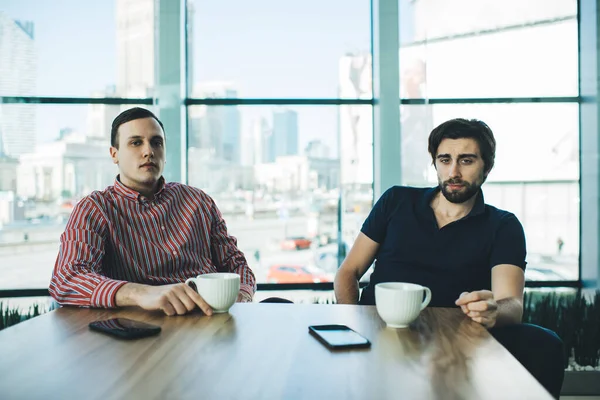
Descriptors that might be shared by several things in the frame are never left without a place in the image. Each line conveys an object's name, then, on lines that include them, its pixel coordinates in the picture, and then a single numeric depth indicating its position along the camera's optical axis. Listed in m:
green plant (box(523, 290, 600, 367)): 2.66
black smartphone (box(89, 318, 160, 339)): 1.02
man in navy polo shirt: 1.68
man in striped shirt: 1.50
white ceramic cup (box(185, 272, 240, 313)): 1.20
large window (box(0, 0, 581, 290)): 3.40
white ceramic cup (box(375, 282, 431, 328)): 1.08
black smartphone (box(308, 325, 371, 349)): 0.96
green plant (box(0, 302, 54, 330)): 2.80
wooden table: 0.75
